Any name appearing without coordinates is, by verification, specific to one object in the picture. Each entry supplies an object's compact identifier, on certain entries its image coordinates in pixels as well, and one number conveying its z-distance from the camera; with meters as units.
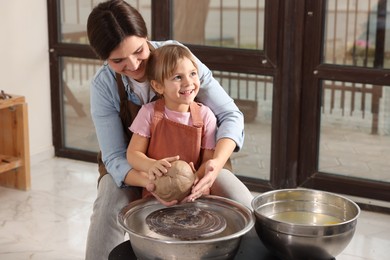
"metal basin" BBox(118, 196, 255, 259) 1.41
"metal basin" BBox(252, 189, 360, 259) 1.45
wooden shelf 3.17
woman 1.84
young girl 1.84
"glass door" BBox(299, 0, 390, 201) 2.91
